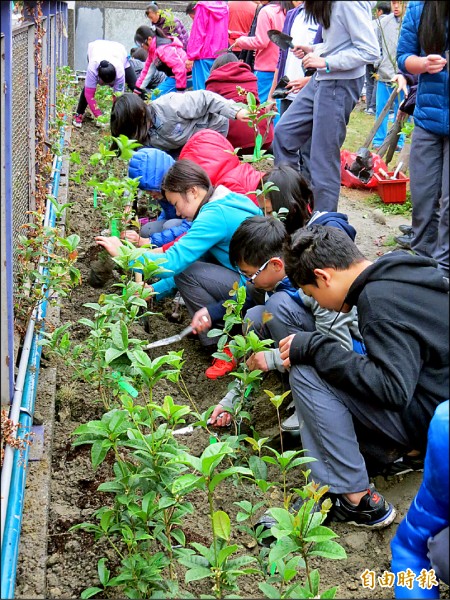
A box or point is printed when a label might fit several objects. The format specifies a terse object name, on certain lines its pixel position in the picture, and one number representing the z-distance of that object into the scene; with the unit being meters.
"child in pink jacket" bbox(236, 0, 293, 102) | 7.41
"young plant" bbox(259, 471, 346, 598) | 1.88
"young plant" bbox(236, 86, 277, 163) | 3.74
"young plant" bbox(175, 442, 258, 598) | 1.83
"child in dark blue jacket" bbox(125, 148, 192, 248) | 4.25
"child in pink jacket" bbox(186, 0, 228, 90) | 8.31
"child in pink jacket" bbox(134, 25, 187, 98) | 8.68
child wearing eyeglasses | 2.91
